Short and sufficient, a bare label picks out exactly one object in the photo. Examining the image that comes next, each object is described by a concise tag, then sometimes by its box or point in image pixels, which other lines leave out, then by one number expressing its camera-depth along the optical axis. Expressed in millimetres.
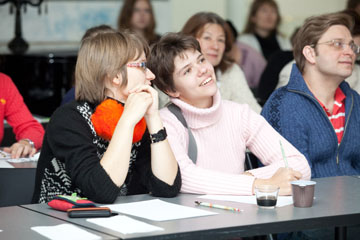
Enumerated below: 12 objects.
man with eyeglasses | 4678
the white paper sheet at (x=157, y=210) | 3130
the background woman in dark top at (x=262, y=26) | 10504
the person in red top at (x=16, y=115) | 5329
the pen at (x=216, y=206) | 3232
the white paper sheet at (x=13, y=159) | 4678
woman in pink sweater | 4210
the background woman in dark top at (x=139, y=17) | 9050
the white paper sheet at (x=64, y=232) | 2795
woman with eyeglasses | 3491
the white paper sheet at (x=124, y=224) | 2868
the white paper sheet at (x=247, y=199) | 3420
